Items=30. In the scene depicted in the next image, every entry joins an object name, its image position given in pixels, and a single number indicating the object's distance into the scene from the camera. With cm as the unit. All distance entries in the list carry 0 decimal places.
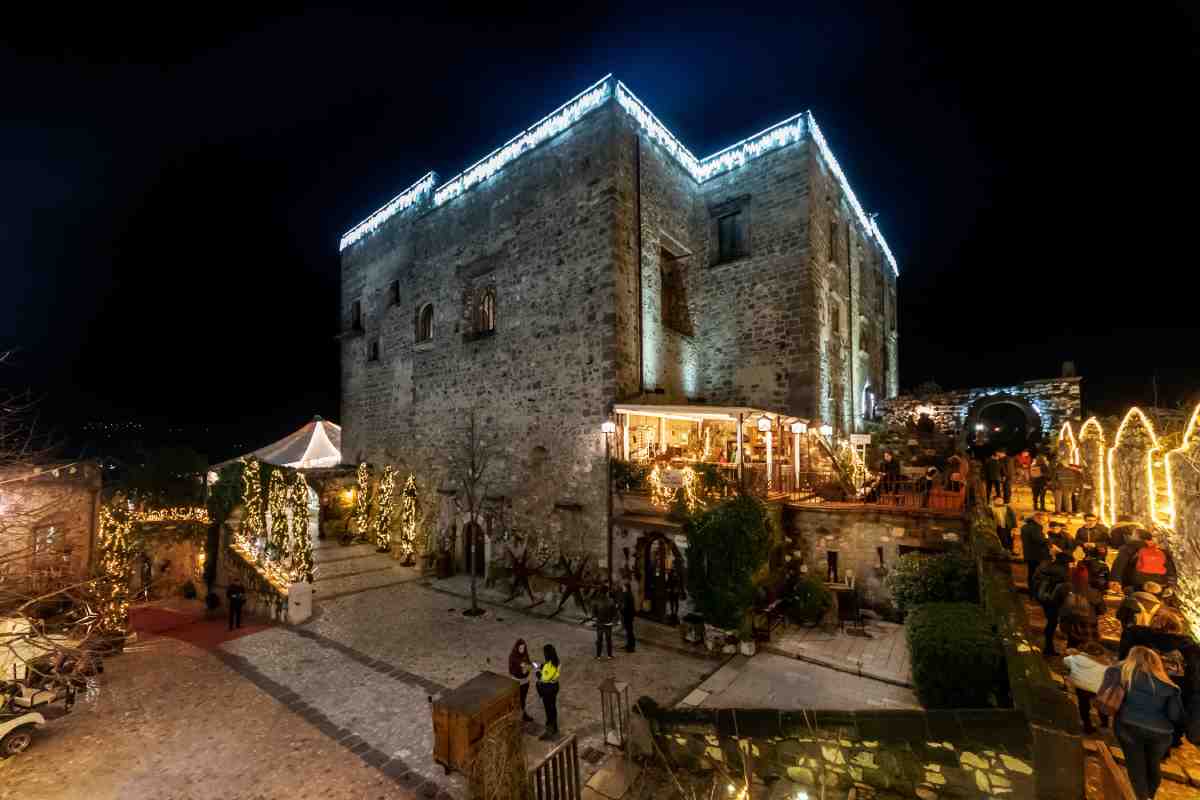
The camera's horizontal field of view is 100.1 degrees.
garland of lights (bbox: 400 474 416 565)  1672
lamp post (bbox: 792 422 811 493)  1166
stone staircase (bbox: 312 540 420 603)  1406
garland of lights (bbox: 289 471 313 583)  1272
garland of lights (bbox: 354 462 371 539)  1888
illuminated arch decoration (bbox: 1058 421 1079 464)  1371
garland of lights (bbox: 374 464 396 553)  1783
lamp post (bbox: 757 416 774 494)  1077
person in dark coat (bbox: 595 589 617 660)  905
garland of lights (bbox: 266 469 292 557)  1345
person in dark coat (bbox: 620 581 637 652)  946
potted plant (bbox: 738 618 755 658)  900
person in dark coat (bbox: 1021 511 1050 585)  735
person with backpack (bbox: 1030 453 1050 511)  1222
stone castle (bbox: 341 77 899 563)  1265
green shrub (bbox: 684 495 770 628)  927
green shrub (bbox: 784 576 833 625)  1005
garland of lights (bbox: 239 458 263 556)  1534
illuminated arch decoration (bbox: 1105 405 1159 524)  815
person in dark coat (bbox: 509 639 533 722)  726
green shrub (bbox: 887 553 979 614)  878
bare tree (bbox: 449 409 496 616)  1469
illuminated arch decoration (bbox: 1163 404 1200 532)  595
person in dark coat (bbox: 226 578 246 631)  1162
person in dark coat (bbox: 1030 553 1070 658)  583
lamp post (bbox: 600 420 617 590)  1182
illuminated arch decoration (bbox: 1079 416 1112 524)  1083
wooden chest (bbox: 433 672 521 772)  593
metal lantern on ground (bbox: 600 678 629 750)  629
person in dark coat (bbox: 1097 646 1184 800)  354
